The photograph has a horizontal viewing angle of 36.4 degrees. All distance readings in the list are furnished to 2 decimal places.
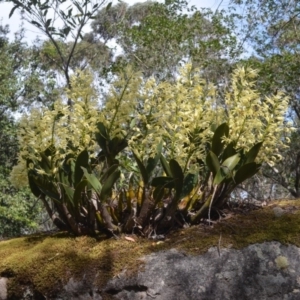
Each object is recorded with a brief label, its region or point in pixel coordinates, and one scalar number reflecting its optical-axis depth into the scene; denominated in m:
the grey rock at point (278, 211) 2.52
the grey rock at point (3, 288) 2.46
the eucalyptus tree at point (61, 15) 4.56
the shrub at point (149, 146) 2.38
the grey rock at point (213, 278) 2.14
